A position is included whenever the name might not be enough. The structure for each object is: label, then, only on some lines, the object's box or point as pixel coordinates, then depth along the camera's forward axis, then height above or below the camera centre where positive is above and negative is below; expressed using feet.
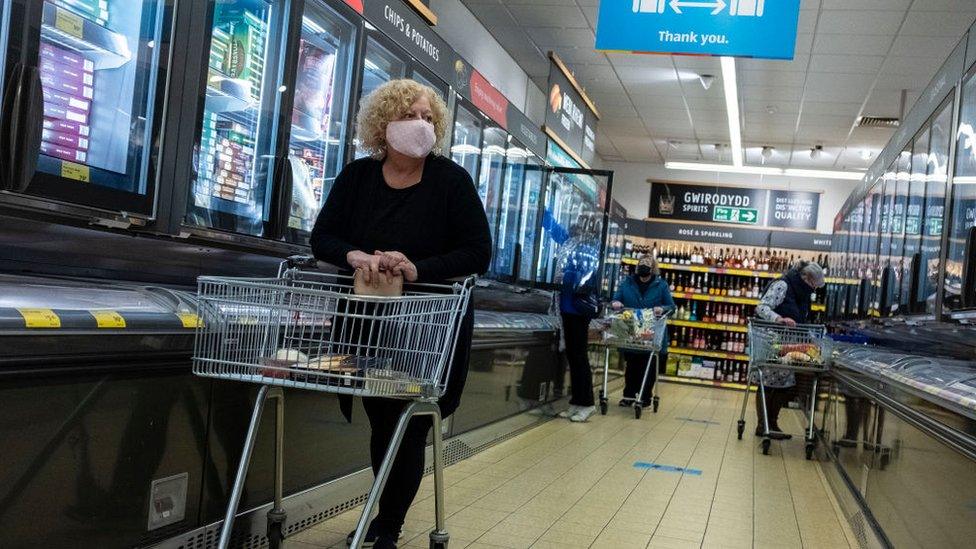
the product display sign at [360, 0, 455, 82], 15.81 +4.44
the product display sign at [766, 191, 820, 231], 58.18 +6.27
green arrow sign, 58.90 +5.64
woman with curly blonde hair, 9.83 +0.59
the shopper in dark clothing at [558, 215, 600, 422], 27.86 -1.09
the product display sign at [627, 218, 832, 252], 55.16 +4.16
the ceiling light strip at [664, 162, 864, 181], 56.95 +8.47
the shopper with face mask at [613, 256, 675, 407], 32.68 -0.07
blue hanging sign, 20.45 +6.09
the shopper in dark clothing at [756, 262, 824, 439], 26.99 +0.34
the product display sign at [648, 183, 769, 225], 59.00 +6.31
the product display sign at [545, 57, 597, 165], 30.53 +6.16
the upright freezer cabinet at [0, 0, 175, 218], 8.22 +1.39
